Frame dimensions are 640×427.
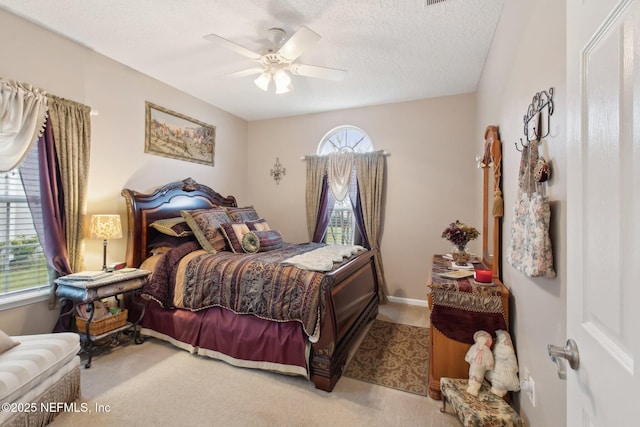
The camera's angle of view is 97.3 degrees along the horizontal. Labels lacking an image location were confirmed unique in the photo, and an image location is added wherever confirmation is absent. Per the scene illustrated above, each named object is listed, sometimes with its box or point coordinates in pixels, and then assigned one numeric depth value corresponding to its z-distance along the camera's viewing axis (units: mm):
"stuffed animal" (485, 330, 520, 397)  1636
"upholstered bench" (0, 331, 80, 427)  1478
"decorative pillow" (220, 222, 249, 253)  3170
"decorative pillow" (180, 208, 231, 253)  3105
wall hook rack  1252
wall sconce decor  4809
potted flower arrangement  2538
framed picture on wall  3391
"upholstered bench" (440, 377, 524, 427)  1439
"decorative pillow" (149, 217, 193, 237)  3055
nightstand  2295
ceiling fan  2124
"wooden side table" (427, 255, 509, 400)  1832
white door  503
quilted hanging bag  1179
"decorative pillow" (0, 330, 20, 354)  1659
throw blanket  2383
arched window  4422
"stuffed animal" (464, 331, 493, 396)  1686
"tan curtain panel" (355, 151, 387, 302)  4070
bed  2150
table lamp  2514
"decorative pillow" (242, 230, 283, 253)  3156
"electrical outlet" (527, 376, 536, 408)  1397
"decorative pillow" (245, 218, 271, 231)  3540
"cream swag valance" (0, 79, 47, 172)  2152
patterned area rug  2211
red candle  1921
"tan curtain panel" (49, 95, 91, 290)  2492
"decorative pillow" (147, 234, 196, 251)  3064
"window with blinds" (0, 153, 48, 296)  2301
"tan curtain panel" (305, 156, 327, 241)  4441
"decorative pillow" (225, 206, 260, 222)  3814
